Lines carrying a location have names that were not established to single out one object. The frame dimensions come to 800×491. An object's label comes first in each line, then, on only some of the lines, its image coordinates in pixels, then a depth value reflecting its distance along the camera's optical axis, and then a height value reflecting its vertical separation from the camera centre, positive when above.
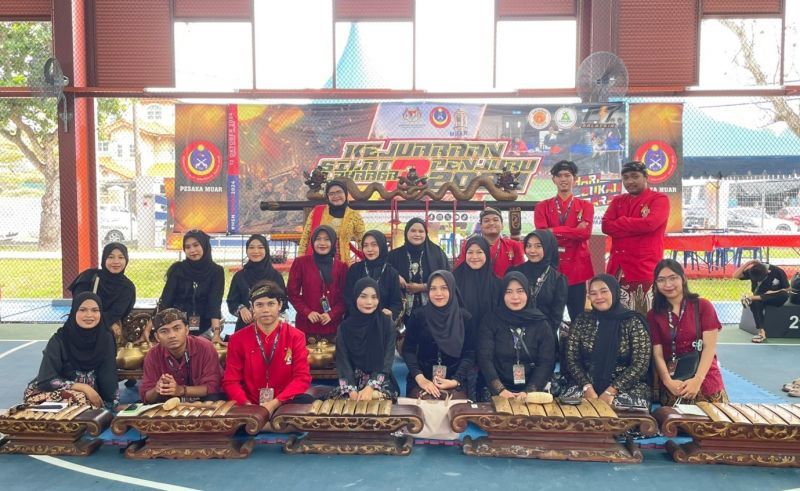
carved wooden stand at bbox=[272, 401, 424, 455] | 3.69 -1.27
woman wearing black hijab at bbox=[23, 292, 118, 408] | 4.22 -1.04
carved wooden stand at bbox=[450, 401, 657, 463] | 3.64 -1.28
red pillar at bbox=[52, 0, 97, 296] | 9.05 +0.94
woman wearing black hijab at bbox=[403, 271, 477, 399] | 4.36 -0.94
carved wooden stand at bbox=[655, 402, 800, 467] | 3.53 -1.27
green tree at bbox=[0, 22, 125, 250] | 10.73 +2.03
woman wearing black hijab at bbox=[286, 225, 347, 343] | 5.27 -0.62
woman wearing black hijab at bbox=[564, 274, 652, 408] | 4.11 -0.90
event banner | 8.63 +1.00
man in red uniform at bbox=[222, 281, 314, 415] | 4.06 -0.94
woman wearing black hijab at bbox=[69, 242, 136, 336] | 5.22 -0.57
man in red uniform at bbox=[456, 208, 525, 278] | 5.24 -0.25
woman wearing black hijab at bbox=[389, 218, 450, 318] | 5.29 -0.38
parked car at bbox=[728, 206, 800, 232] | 13.12 -0.01
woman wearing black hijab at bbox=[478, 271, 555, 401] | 4.25 -0.90
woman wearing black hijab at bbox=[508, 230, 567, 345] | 4.84 -0.47
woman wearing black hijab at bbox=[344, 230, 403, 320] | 5.09 -0.47
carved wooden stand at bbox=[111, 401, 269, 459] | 3.64 -1.27
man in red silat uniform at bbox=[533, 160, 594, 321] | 5.25 -0.07
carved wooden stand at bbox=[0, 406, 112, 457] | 3.73 -1.31
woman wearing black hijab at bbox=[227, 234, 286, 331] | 5.38 -0.50
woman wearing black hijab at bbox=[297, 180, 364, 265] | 5.62 -0.02
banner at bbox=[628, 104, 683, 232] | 8.62 +1.06
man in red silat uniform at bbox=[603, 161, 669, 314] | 5.09 -0.13
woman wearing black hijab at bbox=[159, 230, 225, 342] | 5.36 -0.61
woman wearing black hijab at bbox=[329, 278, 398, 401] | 4.32 -0.92
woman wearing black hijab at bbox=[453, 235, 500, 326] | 4.81 -0.53
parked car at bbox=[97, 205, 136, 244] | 14.68 -0.15
